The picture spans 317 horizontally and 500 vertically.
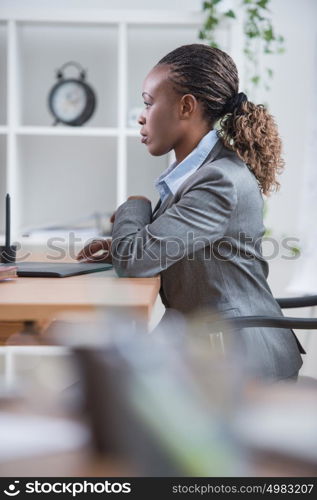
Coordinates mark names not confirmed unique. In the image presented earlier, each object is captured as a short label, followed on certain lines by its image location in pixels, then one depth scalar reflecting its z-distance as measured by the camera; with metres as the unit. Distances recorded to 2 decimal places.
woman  3.47
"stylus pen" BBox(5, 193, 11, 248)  3.65
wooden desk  3.15
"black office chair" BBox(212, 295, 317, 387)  3.39
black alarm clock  4.85
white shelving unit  4.81
